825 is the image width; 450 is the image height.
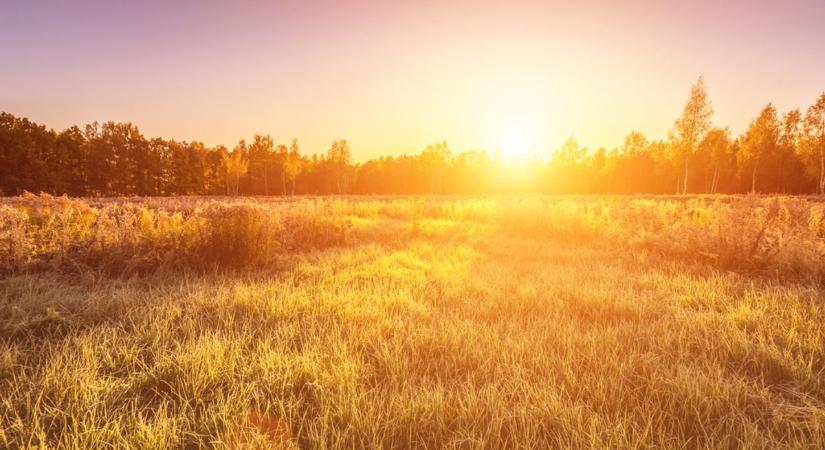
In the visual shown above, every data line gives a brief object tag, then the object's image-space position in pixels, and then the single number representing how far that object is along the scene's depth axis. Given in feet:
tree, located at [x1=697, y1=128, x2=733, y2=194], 140.67
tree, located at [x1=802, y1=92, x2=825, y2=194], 106.32
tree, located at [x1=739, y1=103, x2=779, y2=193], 126.82
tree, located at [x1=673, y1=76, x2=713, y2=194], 106.01
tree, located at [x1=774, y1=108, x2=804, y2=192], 136.05
